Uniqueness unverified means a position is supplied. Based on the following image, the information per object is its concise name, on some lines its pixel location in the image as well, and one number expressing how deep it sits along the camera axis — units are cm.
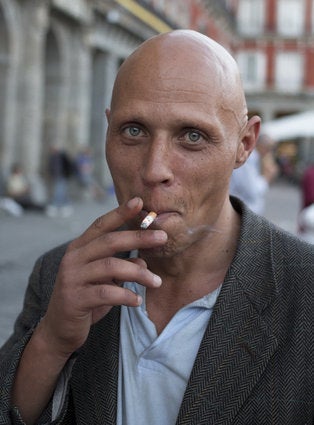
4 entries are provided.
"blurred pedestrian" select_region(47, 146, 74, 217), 1481
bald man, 138
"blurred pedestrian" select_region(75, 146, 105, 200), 1711
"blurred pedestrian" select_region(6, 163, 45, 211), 1391
